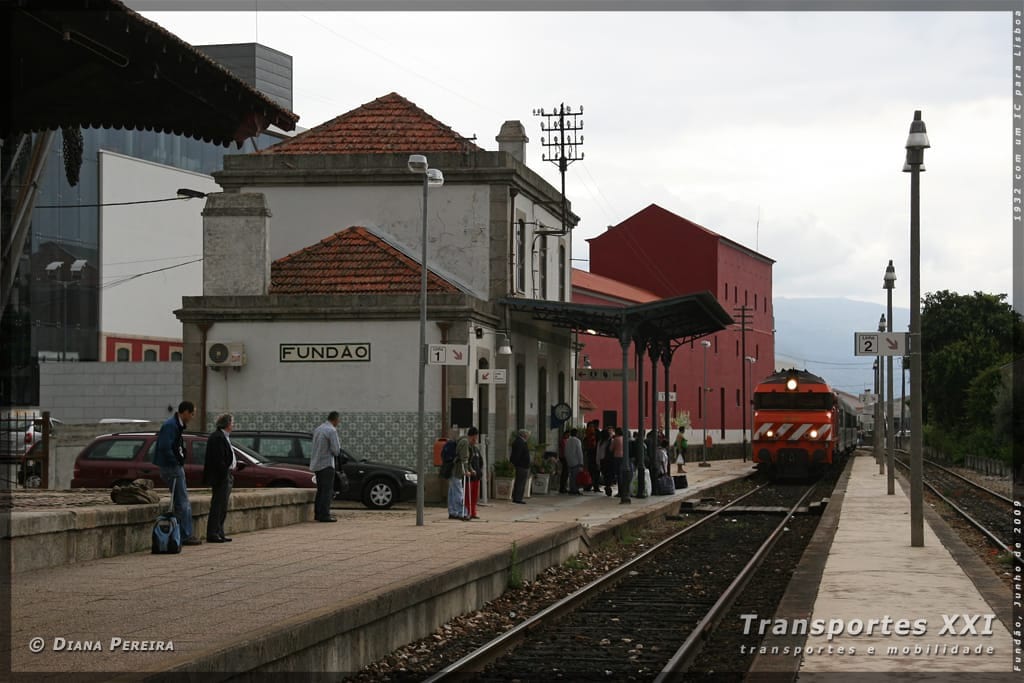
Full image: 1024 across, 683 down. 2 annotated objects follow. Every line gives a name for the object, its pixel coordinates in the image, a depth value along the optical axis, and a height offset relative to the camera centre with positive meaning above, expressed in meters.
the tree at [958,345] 82.44 +2.87
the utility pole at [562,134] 40.00 +7.39
